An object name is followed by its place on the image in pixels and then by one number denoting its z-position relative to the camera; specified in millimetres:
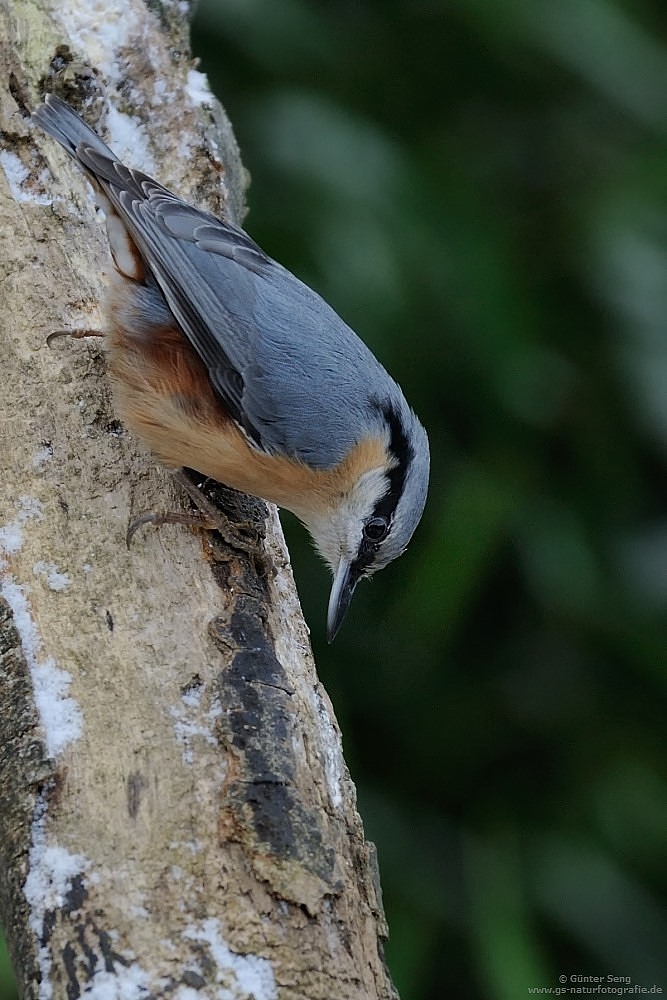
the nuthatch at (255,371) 3972
